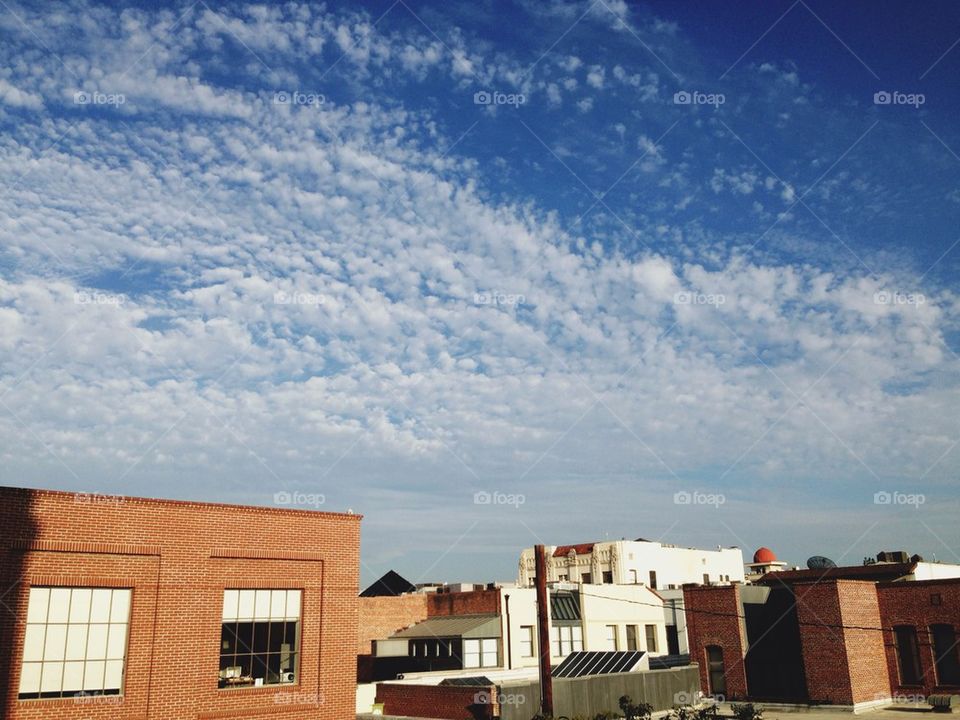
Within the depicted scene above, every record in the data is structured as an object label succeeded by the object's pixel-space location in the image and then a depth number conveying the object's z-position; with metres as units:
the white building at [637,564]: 77.19
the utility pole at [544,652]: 26.38
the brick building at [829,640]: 37.28
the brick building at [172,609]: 18.48
